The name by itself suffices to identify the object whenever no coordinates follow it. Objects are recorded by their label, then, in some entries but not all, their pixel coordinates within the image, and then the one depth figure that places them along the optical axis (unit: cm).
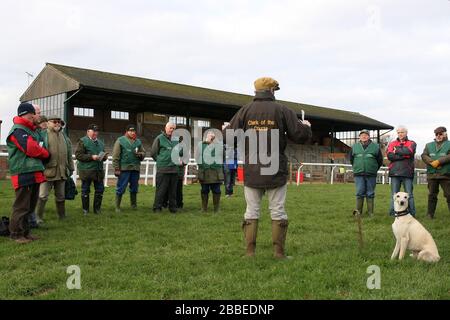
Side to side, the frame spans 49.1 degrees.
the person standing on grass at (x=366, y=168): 1038
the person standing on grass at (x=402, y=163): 1002
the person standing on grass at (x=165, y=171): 1060
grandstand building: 3146
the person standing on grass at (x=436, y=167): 997
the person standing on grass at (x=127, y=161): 1074
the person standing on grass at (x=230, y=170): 1480
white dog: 579
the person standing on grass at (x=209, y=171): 1084
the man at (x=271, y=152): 583
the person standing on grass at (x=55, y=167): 870
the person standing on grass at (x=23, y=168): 698
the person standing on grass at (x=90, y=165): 1000
